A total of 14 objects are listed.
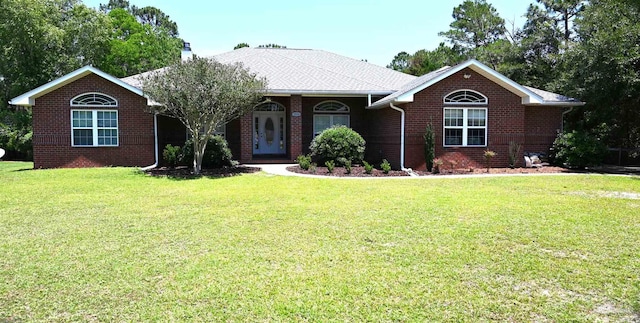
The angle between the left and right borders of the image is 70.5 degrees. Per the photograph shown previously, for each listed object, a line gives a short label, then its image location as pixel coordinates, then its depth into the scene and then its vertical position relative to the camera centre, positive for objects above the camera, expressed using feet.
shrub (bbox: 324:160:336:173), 49.75 -2.07
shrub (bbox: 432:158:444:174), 50.84 -2.02
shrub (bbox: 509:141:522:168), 54.90 -0.72
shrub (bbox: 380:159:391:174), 49.67 -2.28
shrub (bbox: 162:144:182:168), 53.83 -0.79
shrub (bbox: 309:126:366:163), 53.88 +0.27
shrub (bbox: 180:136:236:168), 52.39 -0.77
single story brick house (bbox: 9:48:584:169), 53.72 +3.65
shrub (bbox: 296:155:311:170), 51.47 -1.79
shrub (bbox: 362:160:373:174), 49.37 -2.38
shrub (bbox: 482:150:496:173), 50.78 -0.96
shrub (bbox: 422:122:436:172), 51.49 +0.19
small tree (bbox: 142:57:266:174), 45.14 +5.71
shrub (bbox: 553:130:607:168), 52.01 -0.35
